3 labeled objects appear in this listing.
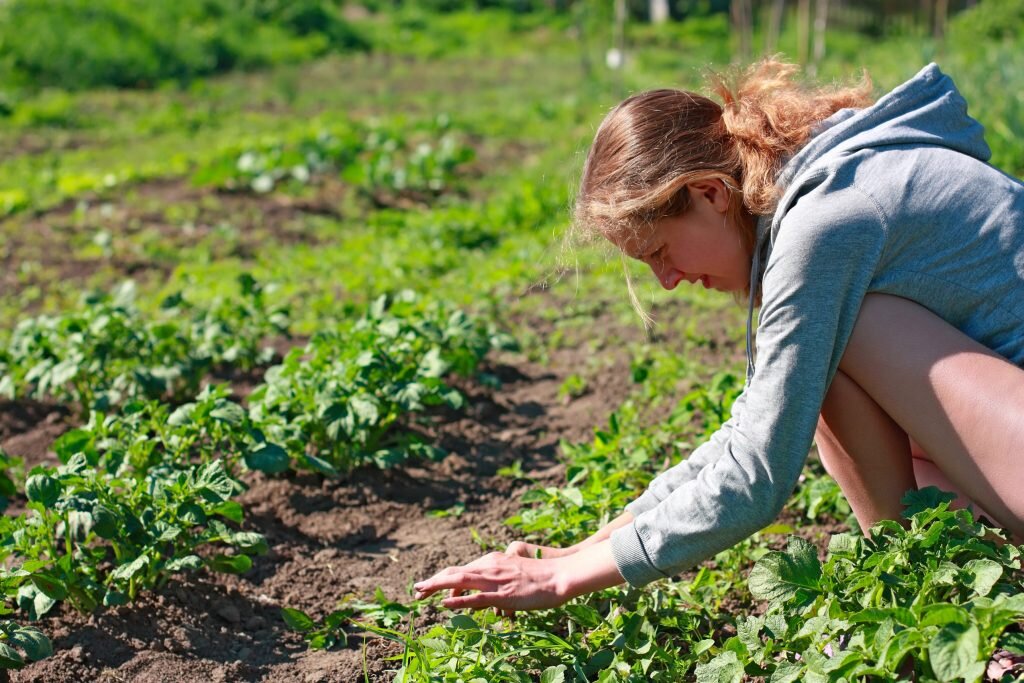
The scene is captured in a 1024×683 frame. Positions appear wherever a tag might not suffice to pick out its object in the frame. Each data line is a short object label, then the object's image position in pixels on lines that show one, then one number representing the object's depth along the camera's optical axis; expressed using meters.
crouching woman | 1.94
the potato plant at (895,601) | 1.62
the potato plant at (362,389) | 3.15
